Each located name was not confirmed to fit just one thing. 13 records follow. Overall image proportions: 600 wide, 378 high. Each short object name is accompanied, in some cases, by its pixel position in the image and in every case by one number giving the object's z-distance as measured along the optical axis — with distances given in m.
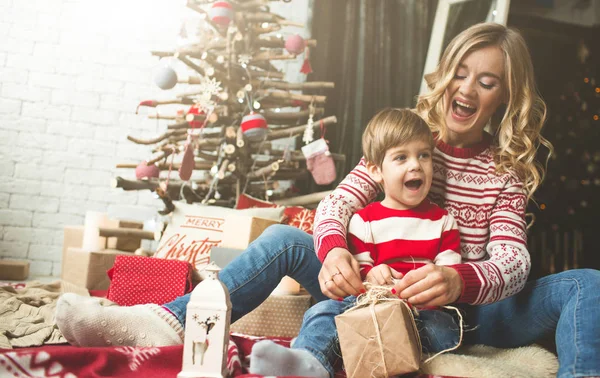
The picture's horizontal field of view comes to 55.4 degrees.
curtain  3.42
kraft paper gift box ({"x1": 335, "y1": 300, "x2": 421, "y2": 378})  1.09
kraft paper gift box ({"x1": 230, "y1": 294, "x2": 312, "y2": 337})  1.81
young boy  1.23
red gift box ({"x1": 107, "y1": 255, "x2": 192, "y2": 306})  1.77
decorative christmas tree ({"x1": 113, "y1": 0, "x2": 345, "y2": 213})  2.81
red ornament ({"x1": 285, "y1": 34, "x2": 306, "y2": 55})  2.90
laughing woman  1.14
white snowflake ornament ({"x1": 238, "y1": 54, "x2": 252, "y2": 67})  2.88
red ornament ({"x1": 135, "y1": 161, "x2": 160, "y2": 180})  2.83
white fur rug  1.20
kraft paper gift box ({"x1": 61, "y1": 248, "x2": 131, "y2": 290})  2.45
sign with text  2.20
